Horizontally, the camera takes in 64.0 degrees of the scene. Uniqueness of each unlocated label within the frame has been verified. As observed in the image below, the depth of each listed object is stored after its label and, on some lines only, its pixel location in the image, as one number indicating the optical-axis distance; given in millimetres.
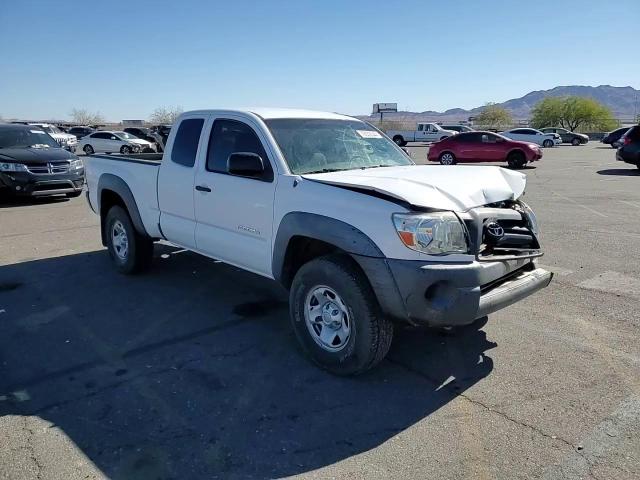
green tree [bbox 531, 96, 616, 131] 73688
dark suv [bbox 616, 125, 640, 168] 18594
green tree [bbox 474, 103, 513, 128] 96438
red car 21672
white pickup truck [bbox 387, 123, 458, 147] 48344
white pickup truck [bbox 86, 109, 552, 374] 3354
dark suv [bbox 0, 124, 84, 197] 11633
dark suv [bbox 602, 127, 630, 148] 39581
